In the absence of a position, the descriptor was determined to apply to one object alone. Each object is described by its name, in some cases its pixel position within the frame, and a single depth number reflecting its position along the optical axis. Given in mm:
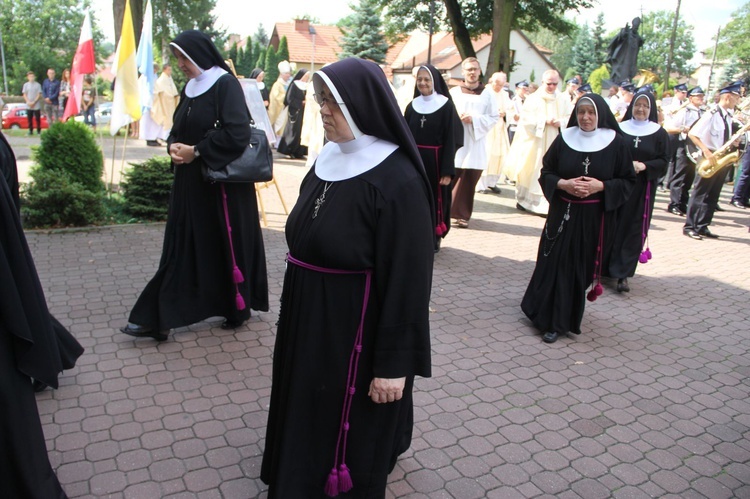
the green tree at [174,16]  40969
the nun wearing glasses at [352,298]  2418
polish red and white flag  8805
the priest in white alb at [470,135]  8922
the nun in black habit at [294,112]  14734
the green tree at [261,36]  73375
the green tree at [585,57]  60281
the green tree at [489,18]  21297
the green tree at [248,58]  51991
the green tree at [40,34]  40969
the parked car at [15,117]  24234
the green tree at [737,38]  60028
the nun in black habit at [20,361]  2396
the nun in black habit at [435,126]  7016
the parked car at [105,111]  30919
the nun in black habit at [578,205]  5090
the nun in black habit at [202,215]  4316
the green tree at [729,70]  45625
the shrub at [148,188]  8320
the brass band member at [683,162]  10977
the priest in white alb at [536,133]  10016
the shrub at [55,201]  7750
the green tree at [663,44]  82938
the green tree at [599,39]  58922
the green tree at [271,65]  48781
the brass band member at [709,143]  9195
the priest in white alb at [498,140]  11227
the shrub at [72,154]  8266
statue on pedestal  11727
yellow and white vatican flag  8078
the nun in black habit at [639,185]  6512
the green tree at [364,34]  38781
